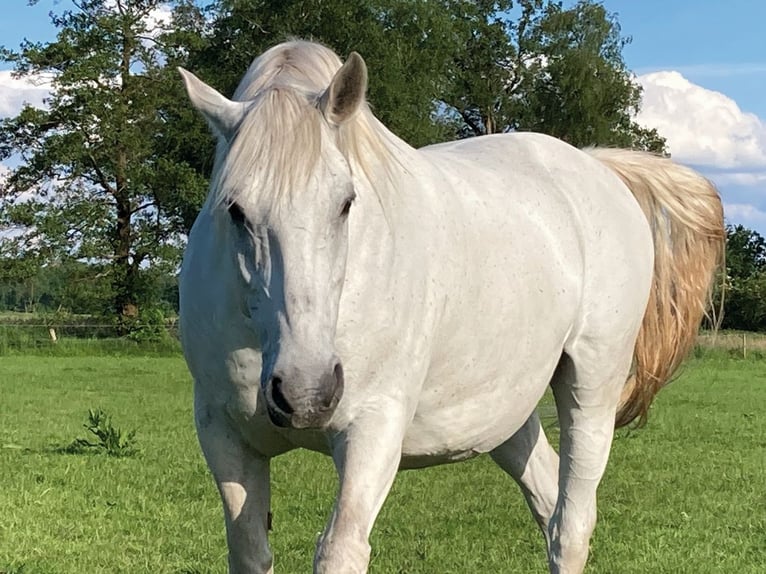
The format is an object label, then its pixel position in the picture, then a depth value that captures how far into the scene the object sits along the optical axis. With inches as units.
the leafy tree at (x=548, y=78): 1524.4
